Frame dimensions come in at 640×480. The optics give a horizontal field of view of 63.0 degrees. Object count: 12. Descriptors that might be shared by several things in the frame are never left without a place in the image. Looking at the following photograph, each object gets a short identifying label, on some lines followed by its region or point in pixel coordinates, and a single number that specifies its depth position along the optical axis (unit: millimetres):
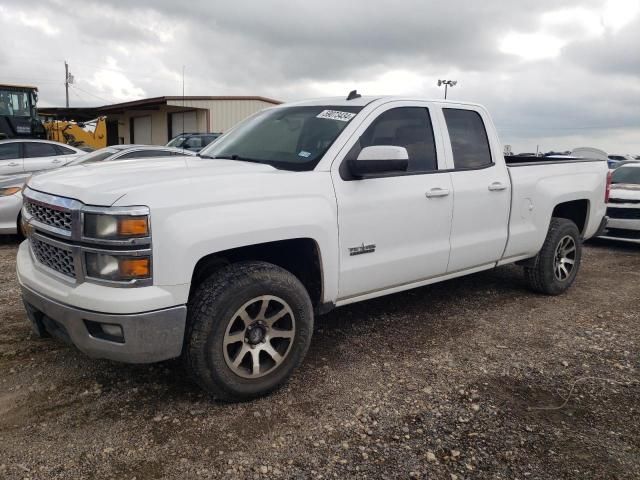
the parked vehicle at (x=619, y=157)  29648
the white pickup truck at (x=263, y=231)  2635
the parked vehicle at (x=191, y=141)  16266
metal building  26641
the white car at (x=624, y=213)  8288
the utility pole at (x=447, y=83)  38656
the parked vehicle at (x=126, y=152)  8070
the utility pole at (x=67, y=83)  48094
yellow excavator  20922
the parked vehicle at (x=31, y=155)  9273
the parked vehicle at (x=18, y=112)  17703
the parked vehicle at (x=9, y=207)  7410
